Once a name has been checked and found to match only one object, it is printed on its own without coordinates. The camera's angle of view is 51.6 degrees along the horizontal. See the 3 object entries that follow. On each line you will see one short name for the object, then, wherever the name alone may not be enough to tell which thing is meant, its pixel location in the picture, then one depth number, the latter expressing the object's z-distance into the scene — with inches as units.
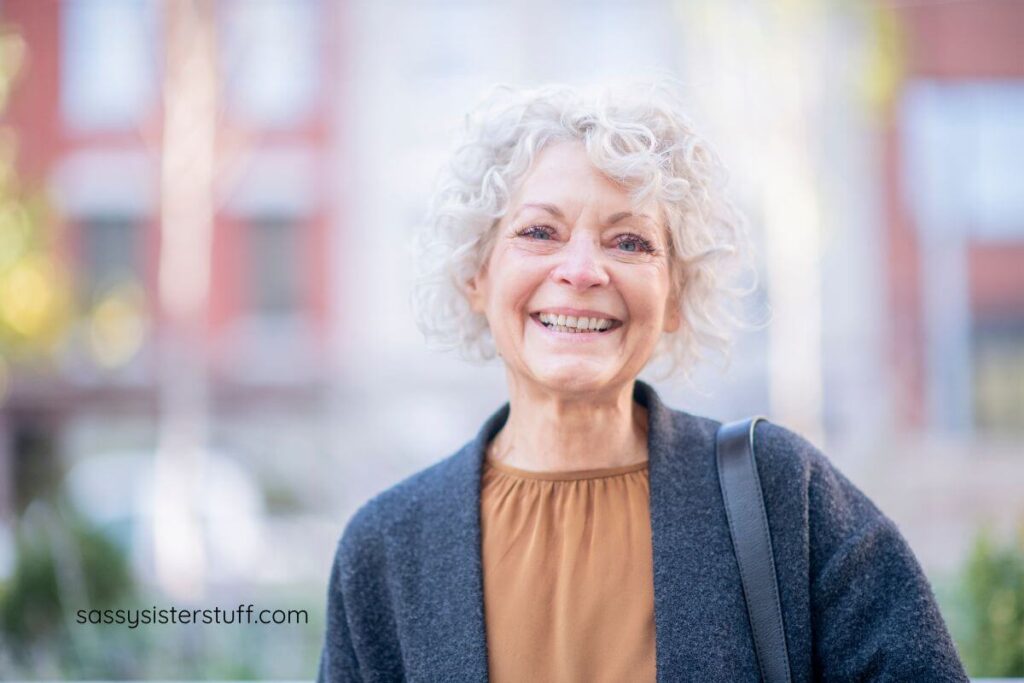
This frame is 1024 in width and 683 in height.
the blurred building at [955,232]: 625.0
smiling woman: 70.7
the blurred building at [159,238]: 626.2
